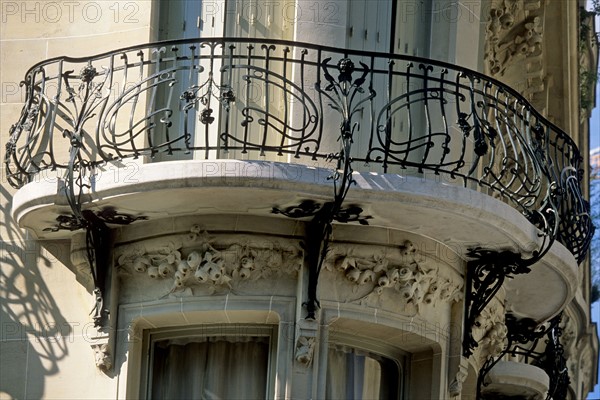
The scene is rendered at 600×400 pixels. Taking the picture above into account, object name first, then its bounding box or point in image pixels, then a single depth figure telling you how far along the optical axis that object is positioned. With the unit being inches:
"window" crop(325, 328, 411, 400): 709.9
